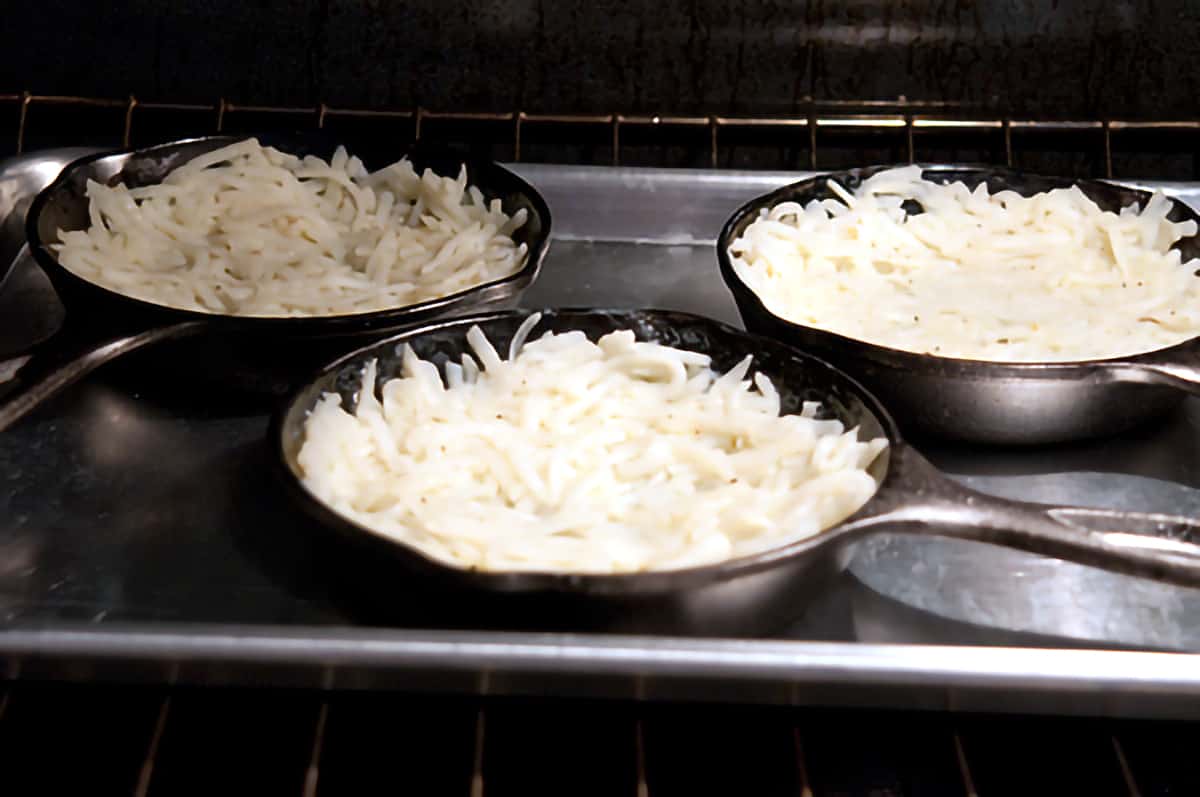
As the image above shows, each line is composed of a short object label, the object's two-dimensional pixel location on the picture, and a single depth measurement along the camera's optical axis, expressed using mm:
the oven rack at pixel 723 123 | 1016
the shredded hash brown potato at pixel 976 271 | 880
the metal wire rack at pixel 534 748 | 772
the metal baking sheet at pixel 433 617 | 753
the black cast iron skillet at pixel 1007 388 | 839
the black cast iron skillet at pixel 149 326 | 838
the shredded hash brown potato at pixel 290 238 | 893
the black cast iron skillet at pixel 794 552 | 751
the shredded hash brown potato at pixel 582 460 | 779
